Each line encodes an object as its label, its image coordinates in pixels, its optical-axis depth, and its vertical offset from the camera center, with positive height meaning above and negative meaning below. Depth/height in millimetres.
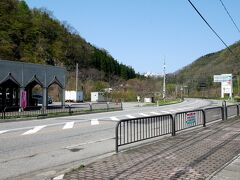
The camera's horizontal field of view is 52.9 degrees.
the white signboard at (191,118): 10491 -1097
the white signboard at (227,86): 55072 +1663
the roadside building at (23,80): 20385 +1417
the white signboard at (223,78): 57047 +3821
